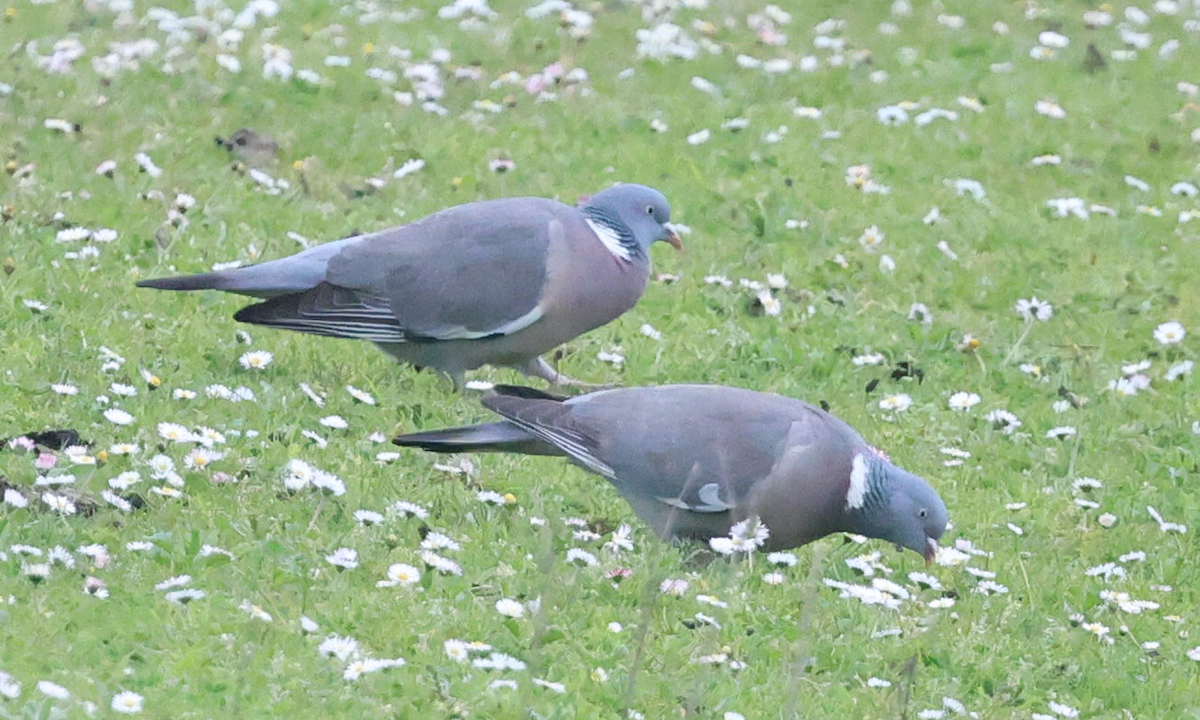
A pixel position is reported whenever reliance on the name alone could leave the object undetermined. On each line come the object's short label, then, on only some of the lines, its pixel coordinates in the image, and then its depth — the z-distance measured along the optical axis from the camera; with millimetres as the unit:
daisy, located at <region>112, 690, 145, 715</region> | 7152
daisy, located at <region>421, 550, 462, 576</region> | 9203
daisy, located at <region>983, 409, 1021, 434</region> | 13242
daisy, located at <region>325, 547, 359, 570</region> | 9039
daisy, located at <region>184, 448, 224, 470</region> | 10250
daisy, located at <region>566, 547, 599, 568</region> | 9703
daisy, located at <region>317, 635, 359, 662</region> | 7949
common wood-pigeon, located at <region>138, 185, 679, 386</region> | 12383
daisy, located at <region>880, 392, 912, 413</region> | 13289
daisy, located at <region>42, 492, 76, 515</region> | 9352
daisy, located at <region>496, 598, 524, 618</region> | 8750
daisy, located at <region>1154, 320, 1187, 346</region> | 14984
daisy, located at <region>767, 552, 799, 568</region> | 10477
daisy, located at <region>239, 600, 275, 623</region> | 8102
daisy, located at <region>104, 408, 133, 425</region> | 10623
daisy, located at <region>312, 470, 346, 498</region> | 9914
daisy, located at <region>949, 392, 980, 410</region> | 13406
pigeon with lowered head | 10281
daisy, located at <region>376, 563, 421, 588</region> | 9039
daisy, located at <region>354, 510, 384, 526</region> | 9736
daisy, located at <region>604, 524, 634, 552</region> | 10187
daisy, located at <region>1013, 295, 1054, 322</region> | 15143
